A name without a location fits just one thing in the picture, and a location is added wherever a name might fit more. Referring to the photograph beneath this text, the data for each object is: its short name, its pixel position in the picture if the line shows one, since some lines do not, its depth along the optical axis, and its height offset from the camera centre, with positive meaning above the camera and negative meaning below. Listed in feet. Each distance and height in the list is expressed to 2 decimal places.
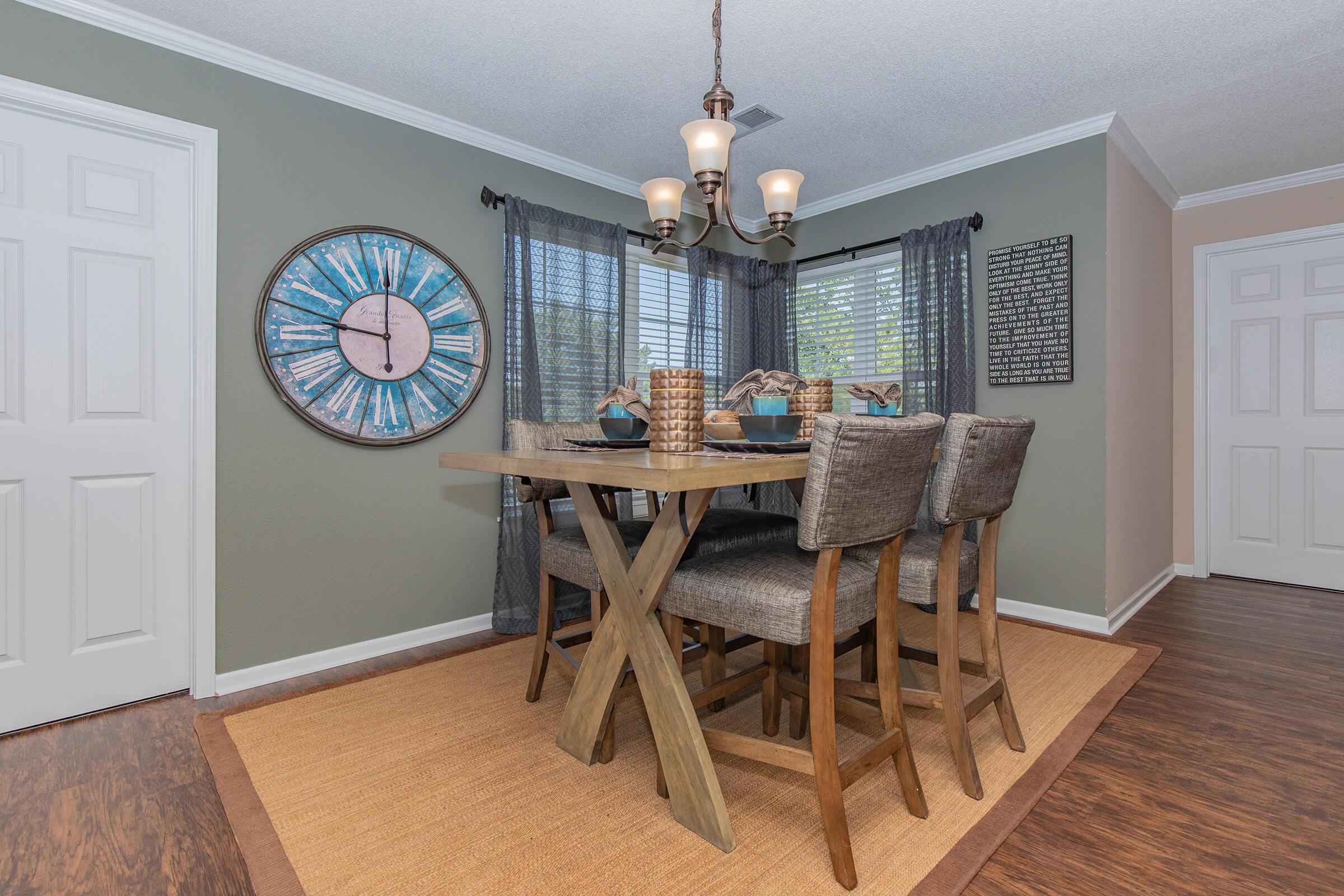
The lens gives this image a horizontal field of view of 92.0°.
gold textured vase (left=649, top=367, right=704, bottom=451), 5.81 +0.36
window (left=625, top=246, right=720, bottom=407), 11.96 +2.55
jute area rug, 4.48 -2.90
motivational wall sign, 9.96 +2.14
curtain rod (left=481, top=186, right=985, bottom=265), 9.80 +3.81
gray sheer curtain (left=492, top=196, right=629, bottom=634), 9.95 +1.85
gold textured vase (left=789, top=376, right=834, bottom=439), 6.77 +0.52
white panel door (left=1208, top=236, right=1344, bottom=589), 11.81 +0.66
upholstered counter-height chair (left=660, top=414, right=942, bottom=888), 4.24 -1.02
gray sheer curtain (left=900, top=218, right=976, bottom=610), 10.88 +2.16
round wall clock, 8.08 +1.50
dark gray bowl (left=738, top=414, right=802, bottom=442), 5.69 +0.19
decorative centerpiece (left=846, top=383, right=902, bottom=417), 6.75 +0.55
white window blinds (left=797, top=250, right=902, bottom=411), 12.17 +2.48
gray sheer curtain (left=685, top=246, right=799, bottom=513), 12.64 +2.60
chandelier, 6.04 +2.81
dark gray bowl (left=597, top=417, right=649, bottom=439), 6.72 +0.22
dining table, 4.30 -1.06
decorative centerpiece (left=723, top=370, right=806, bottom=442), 5.71 +0.43
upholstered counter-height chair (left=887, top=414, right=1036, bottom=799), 5.25 -0.98
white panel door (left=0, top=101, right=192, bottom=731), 6.70 +0.33
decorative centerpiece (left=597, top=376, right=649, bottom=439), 6.59 +0.35
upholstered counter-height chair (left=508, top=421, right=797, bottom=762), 6.40 -1.00
